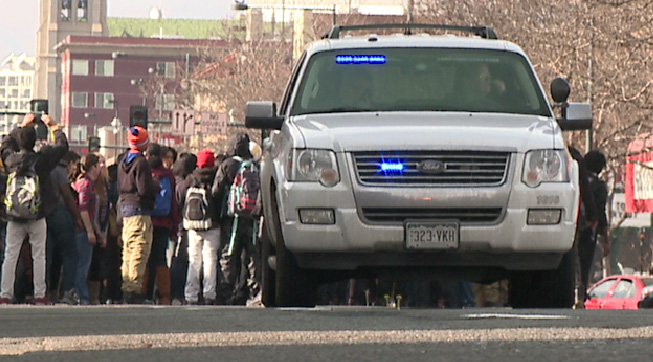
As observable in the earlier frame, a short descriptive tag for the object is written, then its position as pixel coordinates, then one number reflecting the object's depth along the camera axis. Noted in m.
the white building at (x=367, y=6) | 151.32
